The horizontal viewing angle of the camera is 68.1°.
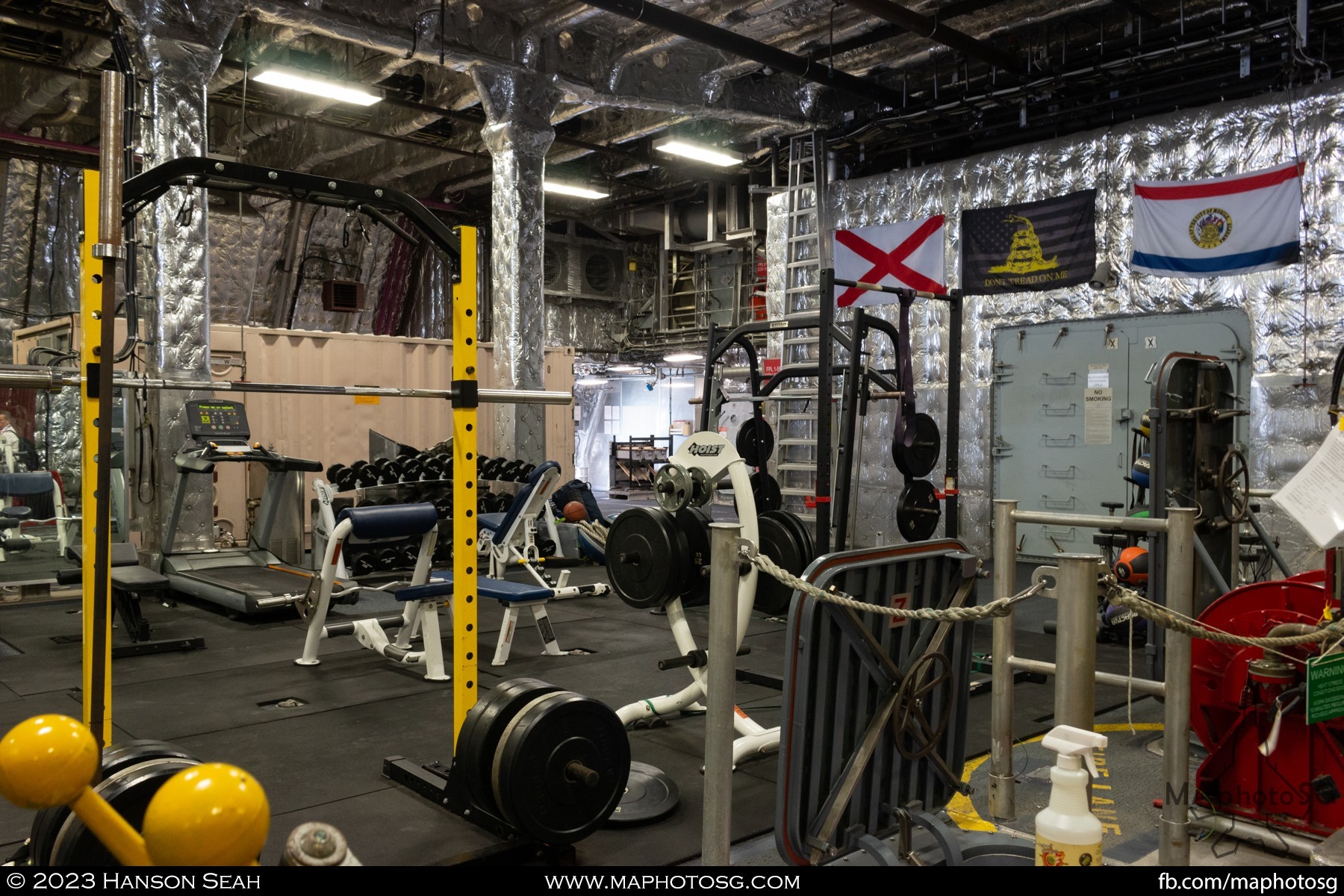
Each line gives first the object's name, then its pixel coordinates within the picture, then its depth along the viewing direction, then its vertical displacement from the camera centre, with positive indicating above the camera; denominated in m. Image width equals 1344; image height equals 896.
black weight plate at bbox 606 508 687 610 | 3.63 -0.52
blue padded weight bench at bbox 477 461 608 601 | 6.20 -0.77
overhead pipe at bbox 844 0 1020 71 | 7.48 +3.06
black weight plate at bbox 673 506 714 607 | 3.69 -0.47
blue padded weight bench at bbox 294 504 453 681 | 4.88 -0.88
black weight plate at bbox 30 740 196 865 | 2.12 -0.77
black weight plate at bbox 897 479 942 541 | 5.72 -0.53
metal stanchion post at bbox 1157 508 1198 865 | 2.47 -0.85
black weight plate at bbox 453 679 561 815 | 2.71 -0.87
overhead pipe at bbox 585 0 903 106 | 7.45 +3.04
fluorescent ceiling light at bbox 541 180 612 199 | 11.53 +2.75
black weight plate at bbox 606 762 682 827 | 3.05 -1.22
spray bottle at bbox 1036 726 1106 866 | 1.86 -0.75
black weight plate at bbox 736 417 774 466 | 6.09 -0.14
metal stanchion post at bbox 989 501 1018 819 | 3.04 -0.82
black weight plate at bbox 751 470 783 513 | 5.91 -0.43
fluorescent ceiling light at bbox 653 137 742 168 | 10.29 +2.85
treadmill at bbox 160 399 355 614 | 6.54 -1.06
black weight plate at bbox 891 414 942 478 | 5.82 -0.18
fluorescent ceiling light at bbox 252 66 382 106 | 8.44 +2.87
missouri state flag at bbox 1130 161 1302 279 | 7.04 +1.47
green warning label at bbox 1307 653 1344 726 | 2.35 -0.63
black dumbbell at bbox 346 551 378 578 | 7.89 -1.18
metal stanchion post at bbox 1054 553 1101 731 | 2.44 -0.54
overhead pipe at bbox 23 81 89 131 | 10.06 +3.16
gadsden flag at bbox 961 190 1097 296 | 8.16 +1.51
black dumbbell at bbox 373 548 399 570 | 7.94 -1.14
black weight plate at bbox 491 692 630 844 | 2.63 -0.95
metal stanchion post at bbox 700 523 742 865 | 2.06 -0.57
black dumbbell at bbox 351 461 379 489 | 8.04 -0.49
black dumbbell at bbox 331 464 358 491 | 8.03 -0.53
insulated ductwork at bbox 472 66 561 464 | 8.72 +1.75
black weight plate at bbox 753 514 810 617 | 4.59 -0.67
